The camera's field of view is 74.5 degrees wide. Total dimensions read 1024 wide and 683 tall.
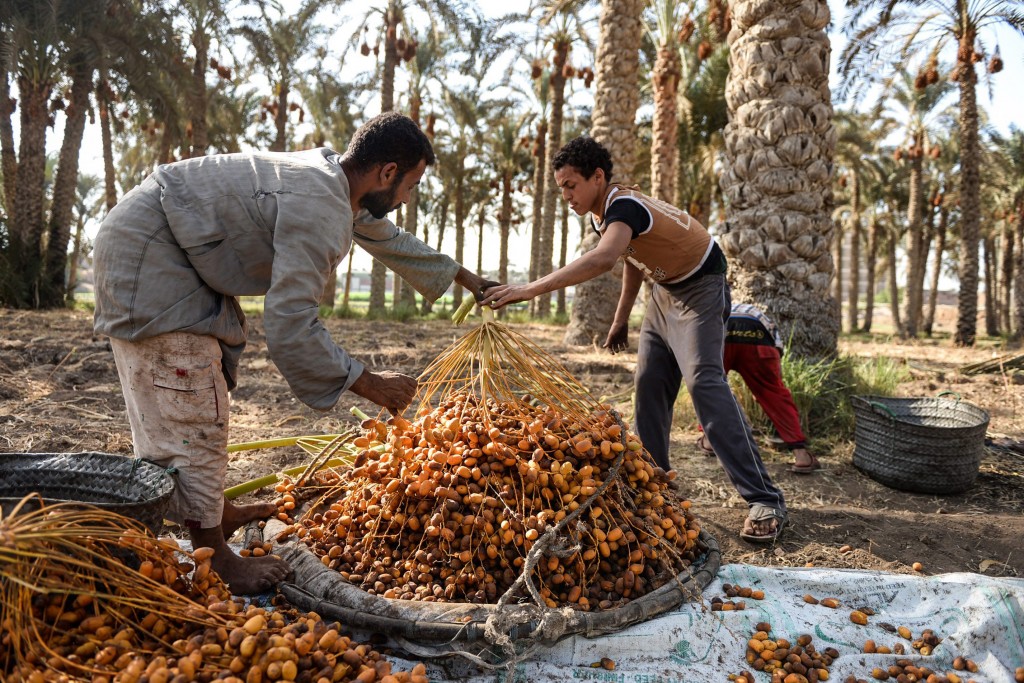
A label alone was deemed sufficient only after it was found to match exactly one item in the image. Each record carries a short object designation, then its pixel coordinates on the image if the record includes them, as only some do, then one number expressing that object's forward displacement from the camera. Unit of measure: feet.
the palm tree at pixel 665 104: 39.70
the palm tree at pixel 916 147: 65.05
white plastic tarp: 6.77
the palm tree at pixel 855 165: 62.69
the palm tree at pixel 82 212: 90.87
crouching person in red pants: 13.23
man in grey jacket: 7.02
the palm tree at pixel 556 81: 51.16
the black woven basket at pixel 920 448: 12.28
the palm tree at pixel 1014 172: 68.80
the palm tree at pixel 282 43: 48.18
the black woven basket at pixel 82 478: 7.29
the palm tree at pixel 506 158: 74.13
